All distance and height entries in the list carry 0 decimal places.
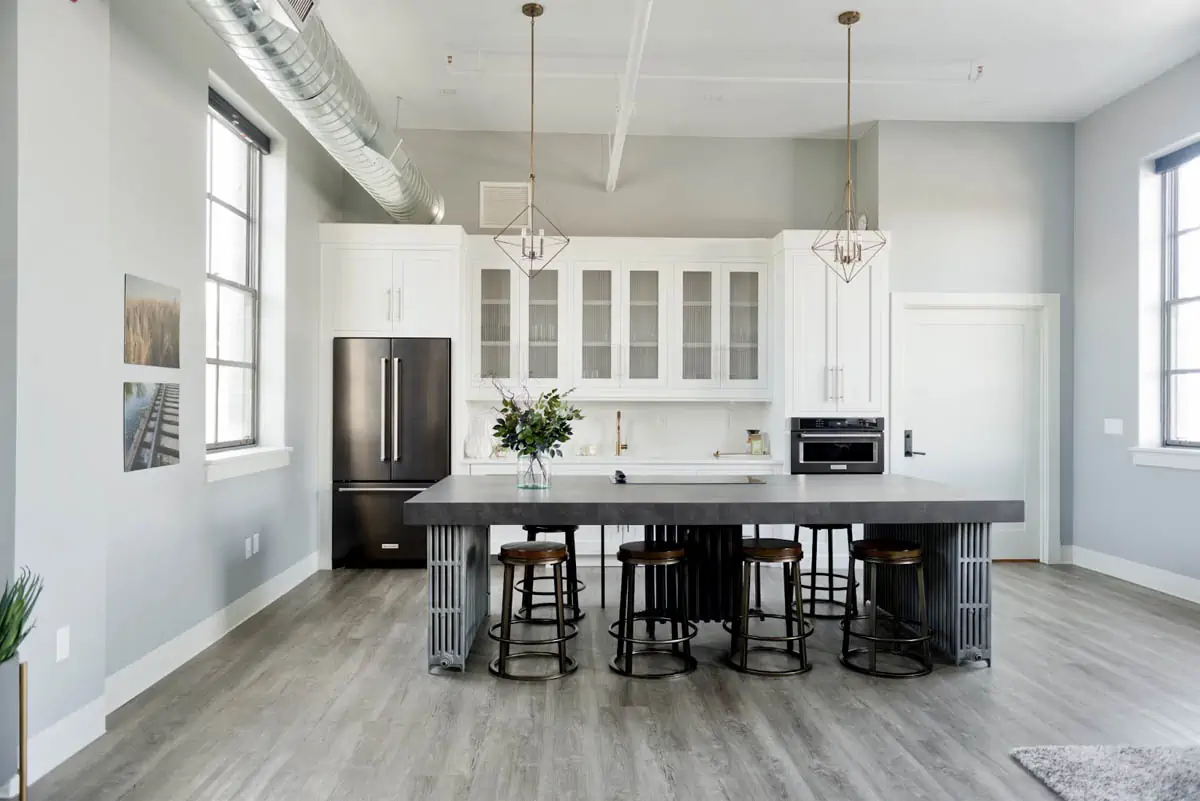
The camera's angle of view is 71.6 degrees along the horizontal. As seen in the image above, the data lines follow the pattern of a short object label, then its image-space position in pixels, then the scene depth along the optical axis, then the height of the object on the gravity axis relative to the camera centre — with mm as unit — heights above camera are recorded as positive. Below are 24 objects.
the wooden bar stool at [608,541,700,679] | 3771 -1051
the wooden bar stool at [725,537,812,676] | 3773 -976
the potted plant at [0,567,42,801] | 2162 -609
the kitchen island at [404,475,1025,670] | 3623 -515
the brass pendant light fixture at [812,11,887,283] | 6082 +1156
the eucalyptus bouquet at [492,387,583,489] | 4055 -170
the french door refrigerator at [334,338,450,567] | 6195 -304
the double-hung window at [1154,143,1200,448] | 5477 +713
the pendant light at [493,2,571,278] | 6520 +1268
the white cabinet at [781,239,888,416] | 6281 +481
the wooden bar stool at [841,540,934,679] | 3740 -1042
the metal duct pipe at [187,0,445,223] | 3125 +1430
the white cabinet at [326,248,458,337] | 6227 +828
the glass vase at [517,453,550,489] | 4070 -345
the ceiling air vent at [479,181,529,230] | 6855 +1646
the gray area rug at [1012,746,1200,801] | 2613 -1216
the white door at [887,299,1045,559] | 6555 +3
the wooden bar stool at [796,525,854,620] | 4855 -1206
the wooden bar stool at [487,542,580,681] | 3717 -894
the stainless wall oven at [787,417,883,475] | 6277 -320
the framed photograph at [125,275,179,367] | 3451 +329
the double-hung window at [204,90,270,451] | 4668 +743
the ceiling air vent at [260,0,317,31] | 3047 +1468
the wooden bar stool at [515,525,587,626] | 4427 -1102
